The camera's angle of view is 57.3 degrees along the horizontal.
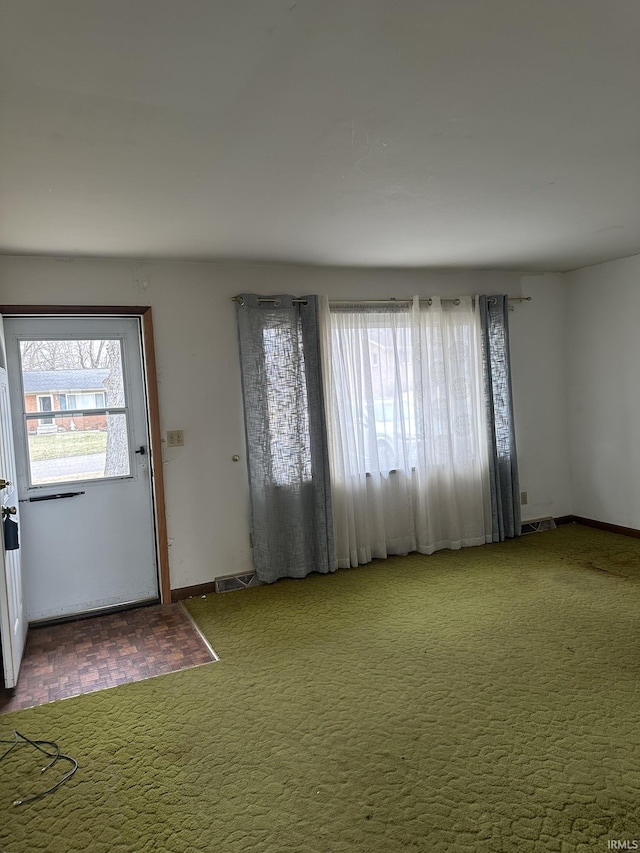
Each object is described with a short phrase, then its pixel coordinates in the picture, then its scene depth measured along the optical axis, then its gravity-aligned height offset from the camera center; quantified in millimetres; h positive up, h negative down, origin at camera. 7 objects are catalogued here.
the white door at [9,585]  2949 -805
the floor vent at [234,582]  4305 -1206
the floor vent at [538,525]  5461 -1187
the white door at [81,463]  3877 -230
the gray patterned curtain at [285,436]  4305 -152
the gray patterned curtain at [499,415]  5059 -119
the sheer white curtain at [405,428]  4617 -165
